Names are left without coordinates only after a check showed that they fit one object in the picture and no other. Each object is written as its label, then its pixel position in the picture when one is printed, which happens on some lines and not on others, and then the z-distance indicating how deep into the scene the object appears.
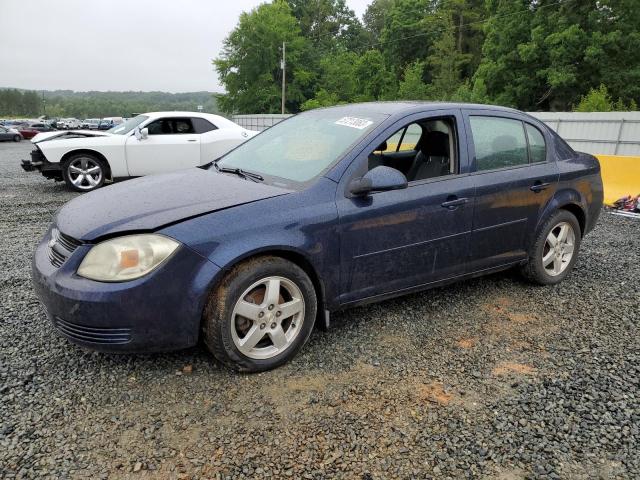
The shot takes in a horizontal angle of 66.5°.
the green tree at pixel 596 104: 25.52
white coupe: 9.05
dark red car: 32.41
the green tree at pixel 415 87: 51.34
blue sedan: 2.57
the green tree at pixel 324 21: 74.50
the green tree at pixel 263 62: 58.00
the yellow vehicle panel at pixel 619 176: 8.62
